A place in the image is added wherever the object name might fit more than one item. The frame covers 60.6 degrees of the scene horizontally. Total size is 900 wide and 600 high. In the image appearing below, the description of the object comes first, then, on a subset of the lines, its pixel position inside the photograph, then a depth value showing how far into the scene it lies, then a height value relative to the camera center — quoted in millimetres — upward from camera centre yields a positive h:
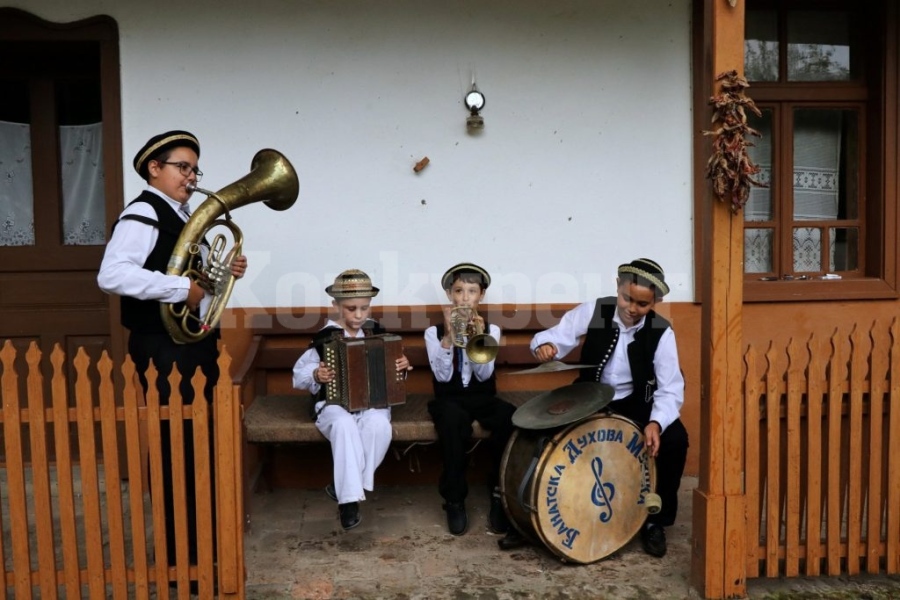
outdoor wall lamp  5109 +1110
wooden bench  4871 -560
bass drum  3779 -1081
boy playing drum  4117 -526
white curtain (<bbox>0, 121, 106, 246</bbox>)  5312 +634
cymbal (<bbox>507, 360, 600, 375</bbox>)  3734 -475
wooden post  3547 -703
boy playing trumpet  4340 -755
